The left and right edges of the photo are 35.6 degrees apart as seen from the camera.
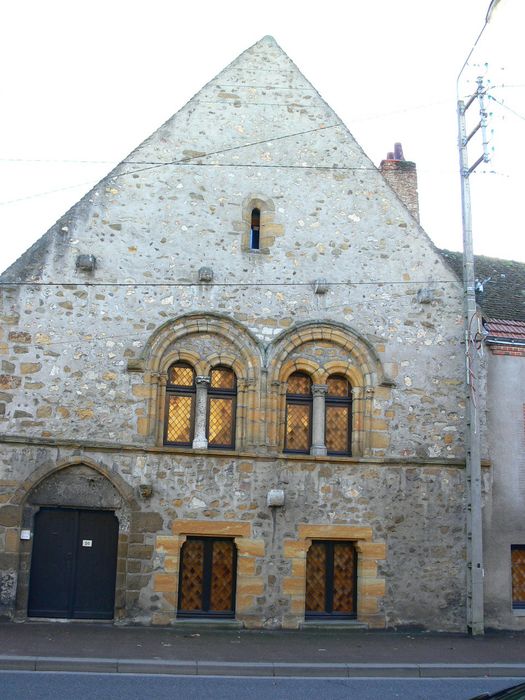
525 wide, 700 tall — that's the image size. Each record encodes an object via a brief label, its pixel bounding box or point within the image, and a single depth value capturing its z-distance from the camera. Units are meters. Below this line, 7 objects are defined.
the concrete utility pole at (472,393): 14.83
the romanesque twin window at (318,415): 15.45
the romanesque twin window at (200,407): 15.12
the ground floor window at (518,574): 15.77
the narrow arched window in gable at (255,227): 16.23
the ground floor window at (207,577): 14.61
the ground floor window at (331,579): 14.99
